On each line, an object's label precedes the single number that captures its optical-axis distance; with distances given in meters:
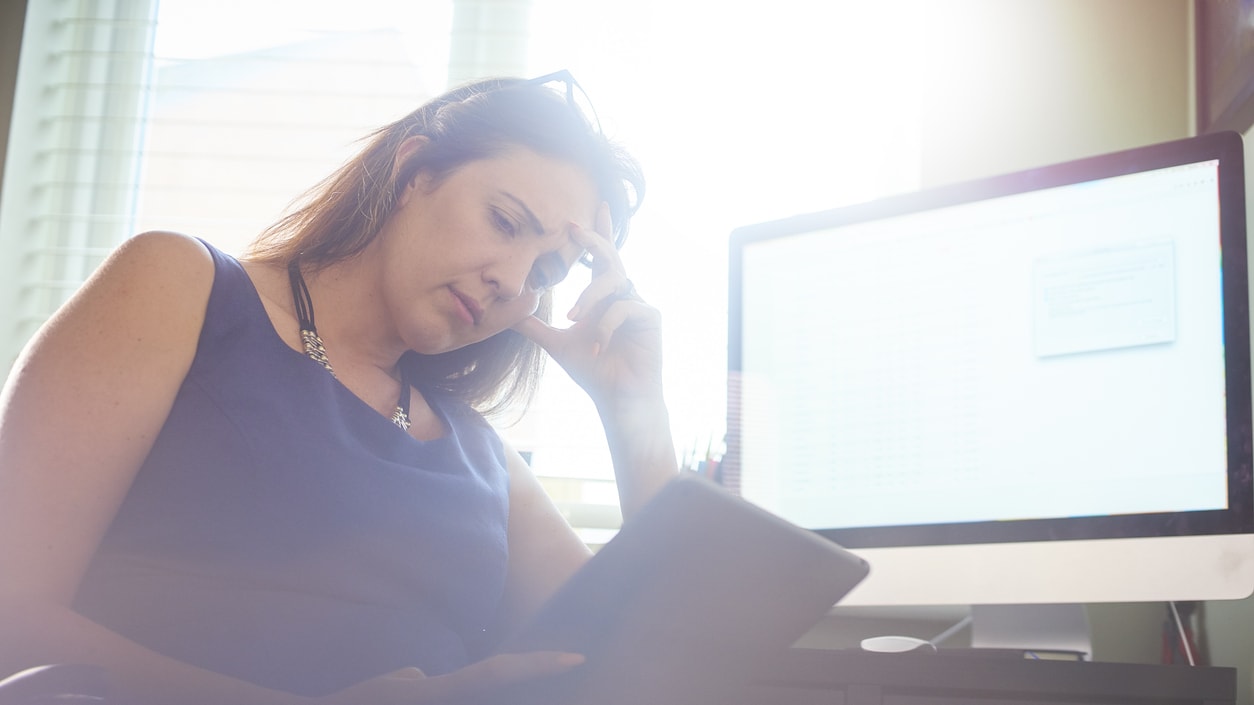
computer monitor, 1.11
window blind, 2.17
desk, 0.85
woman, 0.91
